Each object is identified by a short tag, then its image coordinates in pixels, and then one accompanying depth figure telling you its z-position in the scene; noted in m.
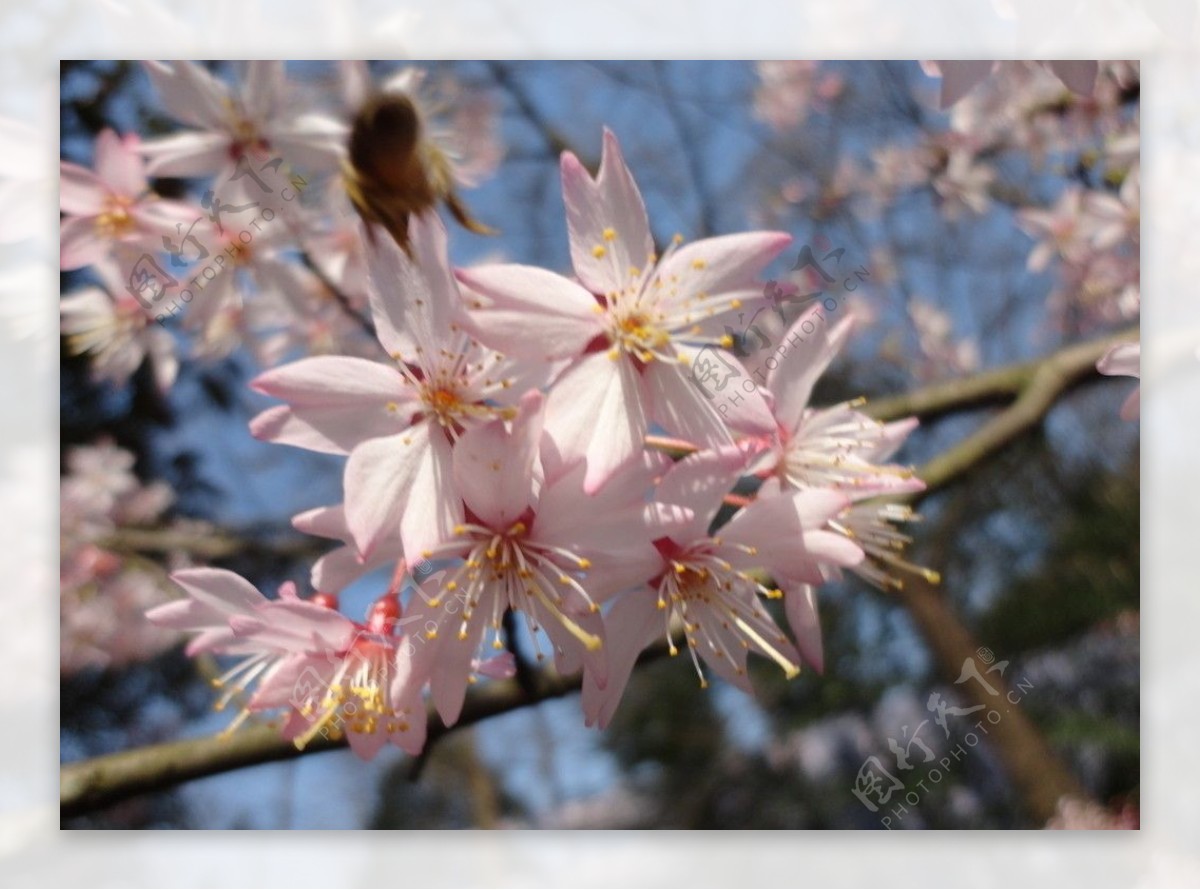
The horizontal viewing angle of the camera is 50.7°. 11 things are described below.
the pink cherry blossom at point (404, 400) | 0.11
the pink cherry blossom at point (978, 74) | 0.16
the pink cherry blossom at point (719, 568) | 0.12
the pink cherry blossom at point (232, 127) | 0.16
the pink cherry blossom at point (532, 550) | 0.11
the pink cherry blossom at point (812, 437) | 0.13
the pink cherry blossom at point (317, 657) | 0.12
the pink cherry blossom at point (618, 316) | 0.11
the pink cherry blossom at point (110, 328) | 0.16
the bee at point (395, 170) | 0.13
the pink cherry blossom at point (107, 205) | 0.16
